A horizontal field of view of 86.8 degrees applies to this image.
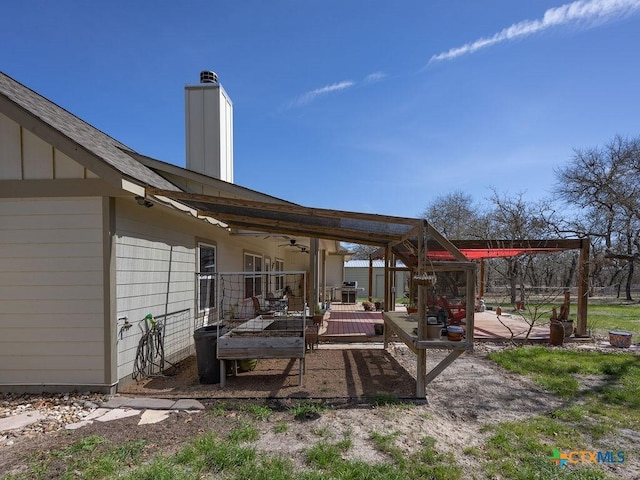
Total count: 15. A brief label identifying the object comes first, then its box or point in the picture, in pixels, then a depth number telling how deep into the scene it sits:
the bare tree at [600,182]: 16.83
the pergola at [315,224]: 4.34
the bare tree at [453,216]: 26.61
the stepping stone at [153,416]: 3.69
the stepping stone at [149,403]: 4.06
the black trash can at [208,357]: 4.98
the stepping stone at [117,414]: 3.76
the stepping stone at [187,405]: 4.06
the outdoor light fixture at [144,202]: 4.67
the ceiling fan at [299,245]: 11.37
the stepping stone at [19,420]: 3.52
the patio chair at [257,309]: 7.72
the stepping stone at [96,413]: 3.78
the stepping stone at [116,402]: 4.07
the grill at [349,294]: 16.28
